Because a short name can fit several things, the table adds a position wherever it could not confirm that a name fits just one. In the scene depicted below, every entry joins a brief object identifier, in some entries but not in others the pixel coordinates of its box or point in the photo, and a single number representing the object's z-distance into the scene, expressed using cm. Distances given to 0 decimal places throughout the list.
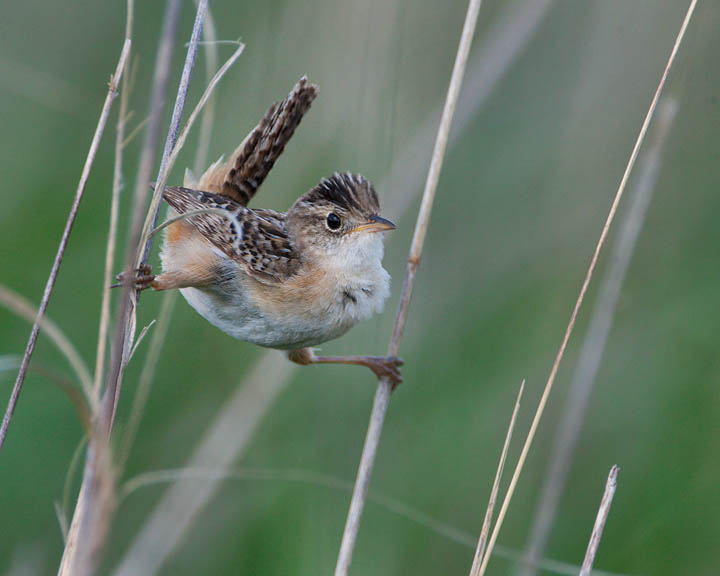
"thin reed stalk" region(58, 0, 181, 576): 283
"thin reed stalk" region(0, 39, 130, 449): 302
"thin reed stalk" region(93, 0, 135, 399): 302
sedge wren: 307
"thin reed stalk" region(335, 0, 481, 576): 304
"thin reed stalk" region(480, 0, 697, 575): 303
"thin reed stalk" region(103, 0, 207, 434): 303
